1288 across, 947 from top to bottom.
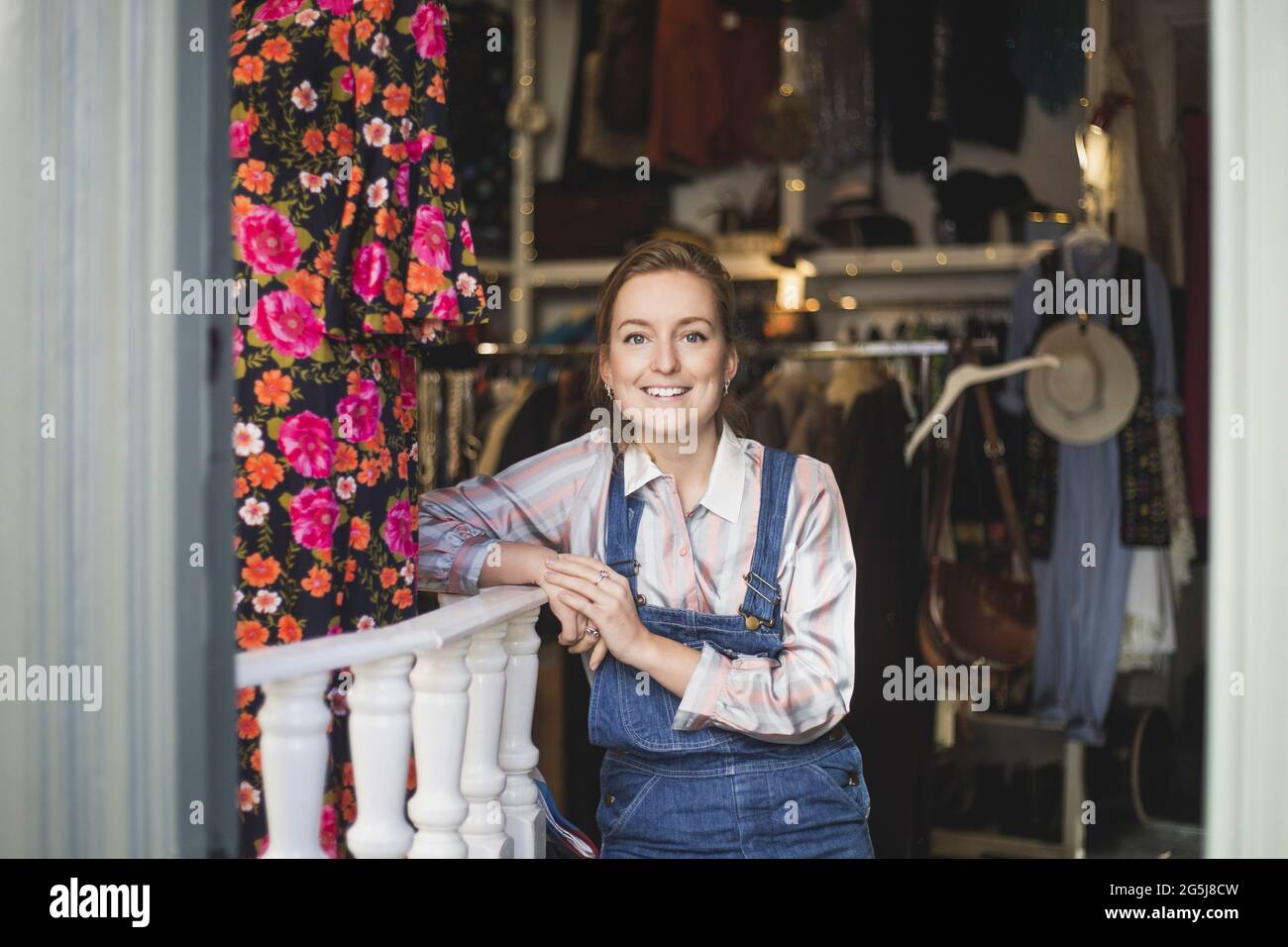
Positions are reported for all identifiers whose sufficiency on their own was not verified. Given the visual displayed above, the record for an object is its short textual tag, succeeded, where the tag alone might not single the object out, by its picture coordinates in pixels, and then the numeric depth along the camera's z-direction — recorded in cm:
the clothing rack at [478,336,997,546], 306
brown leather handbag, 307
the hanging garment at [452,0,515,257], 435
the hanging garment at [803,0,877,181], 405
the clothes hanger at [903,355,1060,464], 305
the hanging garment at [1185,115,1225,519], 348
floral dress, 206
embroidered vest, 344
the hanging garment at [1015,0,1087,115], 381
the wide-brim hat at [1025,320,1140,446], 341
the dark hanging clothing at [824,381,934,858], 287
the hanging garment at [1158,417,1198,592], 349
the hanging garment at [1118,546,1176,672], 347
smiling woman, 199
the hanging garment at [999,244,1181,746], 346
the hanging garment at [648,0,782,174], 415
